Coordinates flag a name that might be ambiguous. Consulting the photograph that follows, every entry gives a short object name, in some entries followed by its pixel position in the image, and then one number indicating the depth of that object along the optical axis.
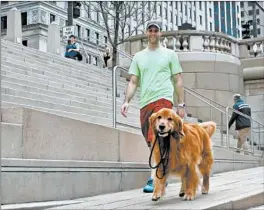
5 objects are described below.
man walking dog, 6.20
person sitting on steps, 21.14
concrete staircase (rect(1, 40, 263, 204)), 5.63
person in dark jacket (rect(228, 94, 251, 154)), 13.57
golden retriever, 5.40
